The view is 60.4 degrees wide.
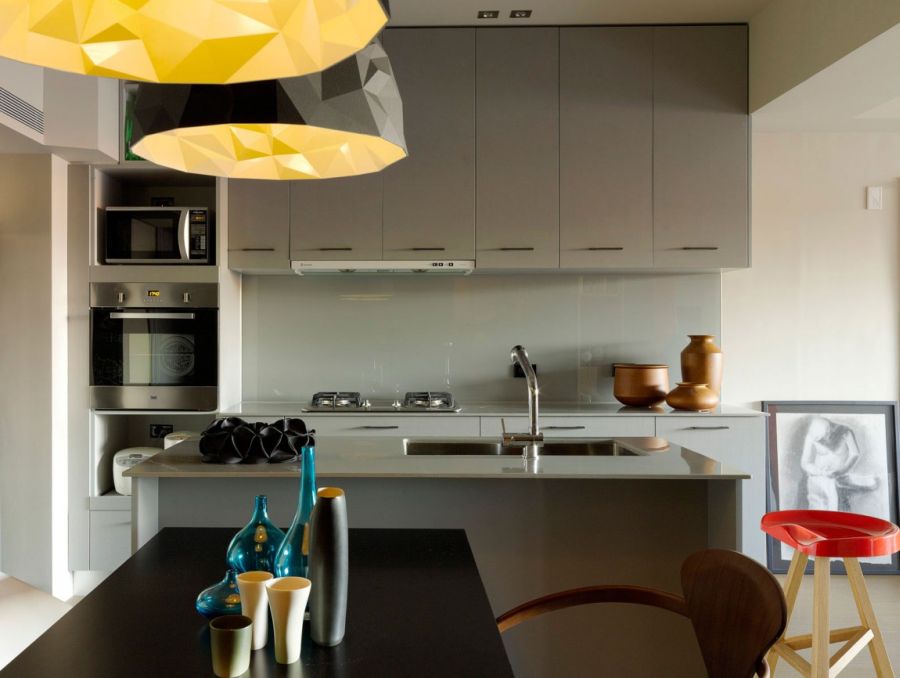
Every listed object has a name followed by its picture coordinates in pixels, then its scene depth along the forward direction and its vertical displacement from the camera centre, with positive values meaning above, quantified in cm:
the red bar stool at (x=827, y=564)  220 -68
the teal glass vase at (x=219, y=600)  128 -43
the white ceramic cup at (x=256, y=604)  118 -40
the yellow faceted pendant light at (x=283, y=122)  130 +41
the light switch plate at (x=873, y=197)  427 +79
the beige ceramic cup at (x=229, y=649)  108 -43
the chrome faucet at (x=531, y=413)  250 -24
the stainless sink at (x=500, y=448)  261 -36
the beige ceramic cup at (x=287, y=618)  114 -41
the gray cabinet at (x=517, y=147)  380 +96
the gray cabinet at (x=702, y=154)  379 +92
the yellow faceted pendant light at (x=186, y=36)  94 +39
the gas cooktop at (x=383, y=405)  373 -30
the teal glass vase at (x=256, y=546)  143 -38
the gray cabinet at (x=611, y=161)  380 +89
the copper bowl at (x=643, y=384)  383 -21
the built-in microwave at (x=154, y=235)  371 +53
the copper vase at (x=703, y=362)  385 -10
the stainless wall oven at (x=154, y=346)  369 -1
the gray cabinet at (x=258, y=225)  380 +58
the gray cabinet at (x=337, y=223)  380 +59
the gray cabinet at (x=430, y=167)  379 +86
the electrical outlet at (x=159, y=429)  404 -45
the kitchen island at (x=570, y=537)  222 -56
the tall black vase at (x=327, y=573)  121 -36
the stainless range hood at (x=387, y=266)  379 +38
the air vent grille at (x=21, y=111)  303 +96
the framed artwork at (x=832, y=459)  417 -64
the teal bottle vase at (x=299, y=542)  133 -35
